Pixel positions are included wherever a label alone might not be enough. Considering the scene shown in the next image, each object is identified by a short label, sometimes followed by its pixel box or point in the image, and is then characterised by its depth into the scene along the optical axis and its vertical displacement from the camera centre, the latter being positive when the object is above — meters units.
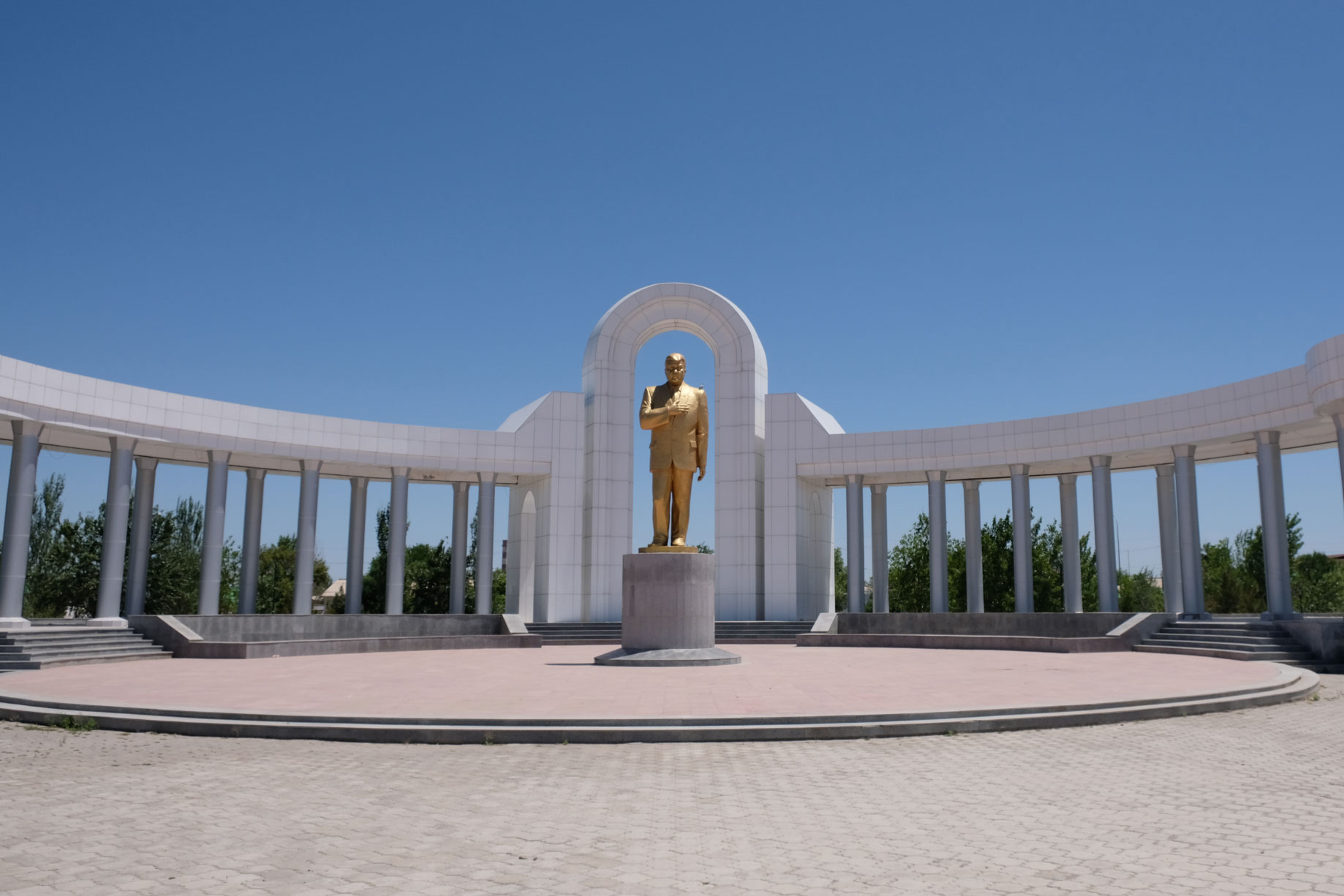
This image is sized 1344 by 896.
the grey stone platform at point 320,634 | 27.20 -1.78
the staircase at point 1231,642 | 24.86 -1.49
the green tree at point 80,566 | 51.56 +0.74
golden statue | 24.28 +3.70
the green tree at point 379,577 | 62.69 +0.33
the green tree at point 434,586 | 61.77 -0.28
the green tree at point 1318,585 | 65.88 +0.37
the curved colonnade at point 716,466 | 33.66 +4.76
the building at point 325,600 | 91.55 -1.88
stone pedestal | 23.14 -0.64
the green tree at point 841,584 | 87.44 +0.16
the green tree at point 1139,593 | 78.31 -0.45
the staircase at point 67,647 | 23.03 -1.82
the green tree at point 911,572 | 65.50 +1.03
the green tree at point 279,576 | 74.19 +0.39
